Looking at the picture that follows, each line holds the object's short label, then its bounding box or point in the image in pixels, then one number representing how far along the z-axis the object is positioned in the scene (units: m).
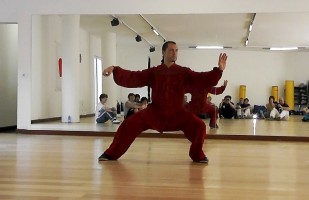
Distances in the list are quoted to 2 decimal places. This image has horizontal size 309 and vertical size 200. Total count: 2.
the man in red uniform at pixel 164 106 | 4.03
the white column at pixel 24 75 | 7.53
